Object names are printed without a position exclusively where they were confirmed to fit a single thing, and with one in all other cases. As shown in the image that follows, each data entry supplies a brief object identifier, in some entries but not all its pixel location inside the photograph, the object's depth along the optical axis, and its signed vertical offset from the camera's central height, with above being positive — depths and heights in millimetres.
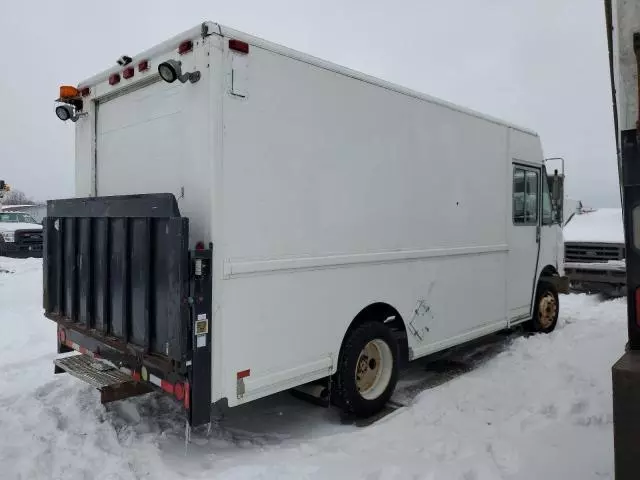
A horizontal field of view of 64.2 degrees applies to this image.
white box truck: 3619 +248
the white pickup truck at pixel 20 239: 20578 +940
